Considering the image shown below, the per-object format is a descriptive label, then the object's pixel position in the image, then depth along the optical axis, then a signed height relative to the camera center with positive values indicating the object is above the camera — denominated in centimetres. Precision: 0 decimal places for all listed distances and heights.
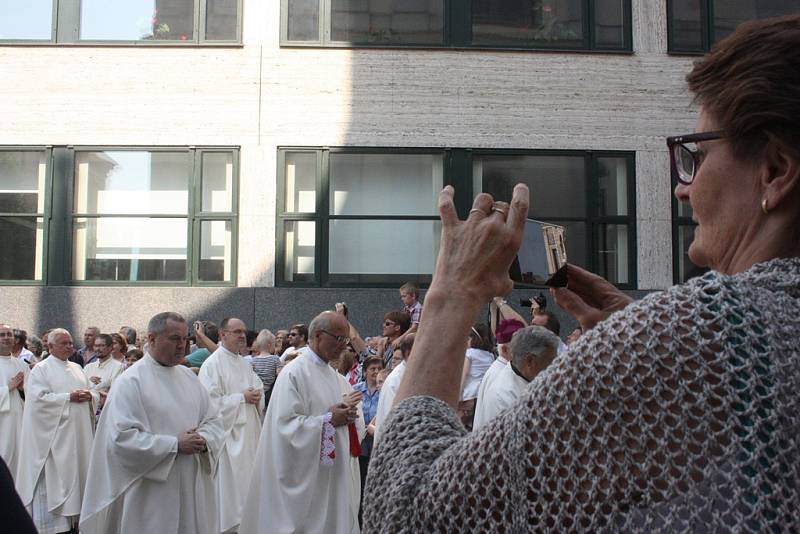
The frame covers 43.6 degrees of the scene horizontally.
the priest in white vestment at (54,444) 1266 -167
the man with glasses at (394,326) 1288 -14
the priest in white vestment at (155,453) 828 -115
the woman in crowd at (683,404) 122 -11
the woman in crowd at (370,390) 1148 -87
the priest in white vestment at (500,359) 816 -38
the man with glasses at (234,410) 1196 -118
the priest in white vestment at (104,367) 1419 -77
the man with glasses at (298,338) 1405 -33
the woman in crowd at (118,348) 1453 -50
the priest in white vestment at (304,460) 915 -134
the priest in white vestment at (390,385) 915 -65
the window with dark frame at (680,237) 1745 +140
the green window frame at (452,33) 1752 +499
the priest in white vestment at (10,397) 1341 -114
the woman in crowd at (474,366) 1032 -53
